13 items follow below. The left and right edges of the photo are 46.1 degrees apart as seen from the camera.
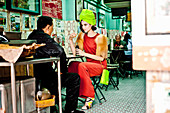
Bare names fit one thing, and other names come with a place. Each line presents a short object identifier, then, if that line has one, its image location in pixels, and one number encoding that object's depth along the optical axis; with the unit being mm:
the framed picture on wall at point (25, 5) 3227
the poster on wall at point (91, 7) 6488
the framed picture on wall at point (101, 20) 7484
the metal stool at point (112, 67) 4661
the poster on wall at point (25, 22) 3588
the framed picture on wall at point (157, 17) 673
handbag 3289
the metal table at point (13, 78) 1613
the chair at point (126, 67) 6423
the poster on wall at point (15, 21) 3277
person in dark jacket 2512
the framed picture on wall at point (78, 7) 5383
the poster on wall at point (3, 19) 3039
